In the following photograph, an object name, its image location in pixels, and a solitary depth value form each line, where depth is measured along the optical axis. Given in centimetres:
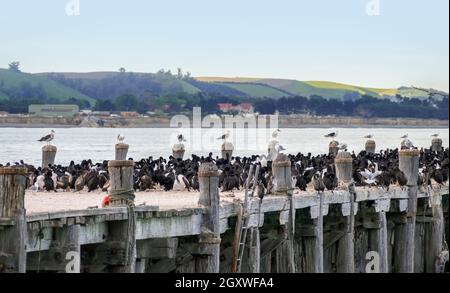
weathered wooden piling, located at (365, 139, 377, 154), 5744
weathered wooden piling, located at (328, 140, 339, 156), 5292
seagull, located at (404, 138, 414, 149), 5116
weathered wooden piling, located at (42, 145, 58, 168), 4362
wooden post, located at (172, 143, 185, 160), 4921
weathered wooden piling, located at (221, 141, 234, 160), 4920
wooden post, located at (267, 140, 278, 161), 4716
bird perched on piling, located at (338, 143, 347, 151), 4839
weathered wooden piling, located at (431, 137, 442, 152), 6118
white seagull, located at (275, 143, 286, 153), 4634
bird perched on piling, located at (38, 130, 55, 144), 4928
